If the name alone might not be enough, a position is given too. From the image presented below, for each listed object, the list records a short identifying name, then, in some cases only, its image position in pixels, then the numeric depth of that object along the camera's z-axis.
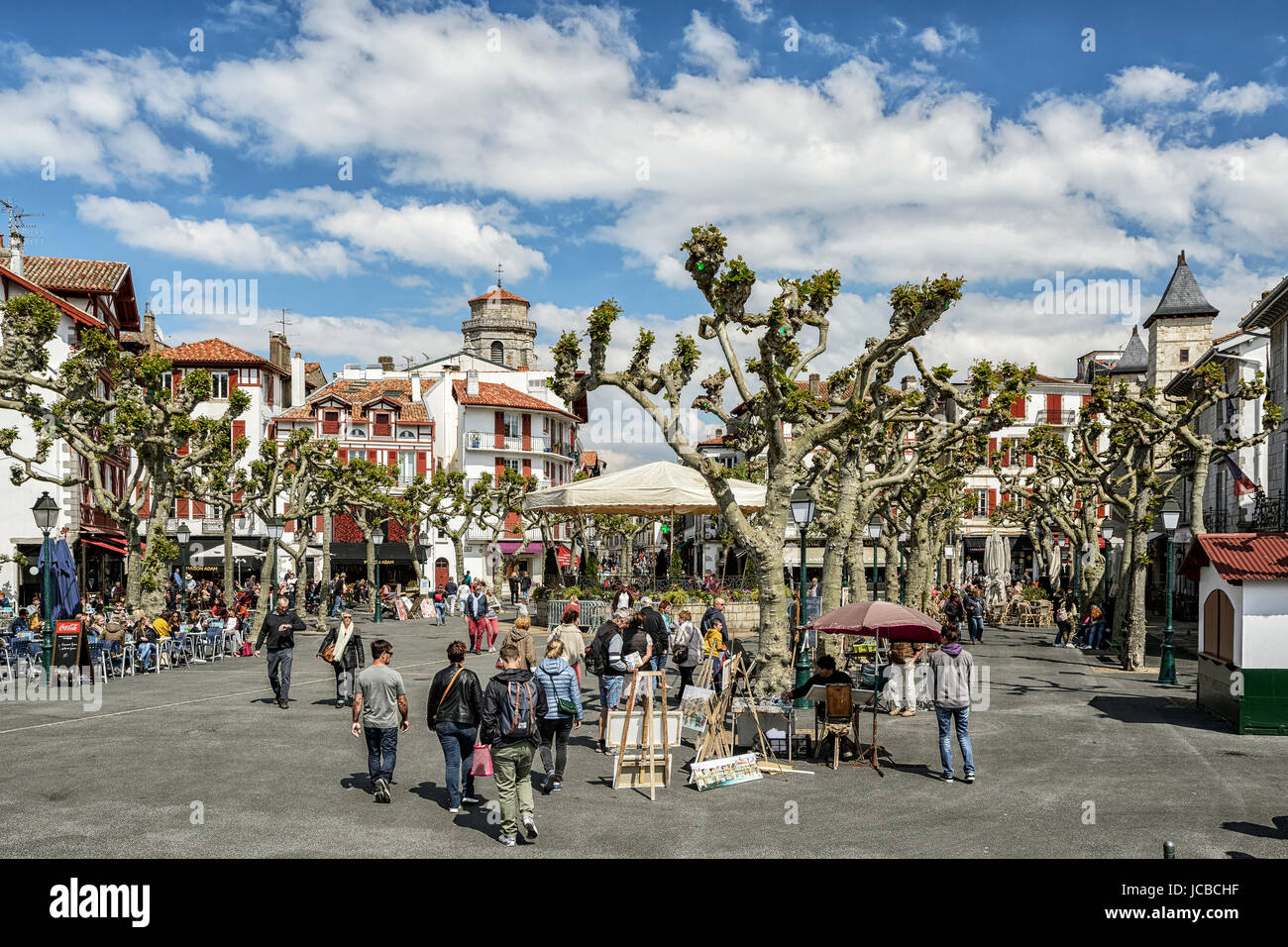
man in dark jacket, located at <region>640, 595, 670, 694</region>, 16.48
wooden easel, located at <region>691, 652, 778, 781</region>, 12.31
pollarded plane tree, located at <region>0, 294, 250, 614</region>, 23.09
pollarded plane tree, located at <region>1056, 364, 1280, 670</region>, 22.86
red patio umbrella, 14.02
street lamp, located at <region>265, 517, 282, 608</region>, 31.66
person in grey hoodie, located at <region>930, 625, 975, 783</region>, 12.02
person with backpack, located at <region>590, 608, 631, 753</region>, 14.23
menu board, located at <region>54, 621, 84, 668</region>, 19.42
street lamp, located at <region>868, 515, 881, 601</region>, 30.43
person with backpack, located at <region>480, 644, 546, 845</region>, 9.12
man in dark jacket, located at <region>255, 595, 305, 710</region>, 16.89
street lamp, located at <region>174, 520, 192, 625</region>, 34.22
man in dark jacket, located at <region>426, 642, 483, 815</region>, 10.31
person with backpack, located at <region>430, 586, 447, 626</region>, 37.40
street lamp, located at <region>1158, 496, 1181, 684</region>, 20.70
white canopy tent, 26.09
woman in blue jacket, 11.23
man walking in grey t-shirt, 10.61
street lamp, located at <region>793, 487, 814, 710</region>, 18.02
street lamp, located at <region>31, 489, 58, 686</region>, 20.47
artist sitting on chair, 12.99
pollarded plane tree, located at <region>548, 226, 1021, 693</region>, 17.09
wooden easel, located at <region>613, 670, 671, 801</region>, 11.65
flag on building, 25.20
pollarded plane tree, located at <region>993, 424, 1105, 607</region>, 29.67
